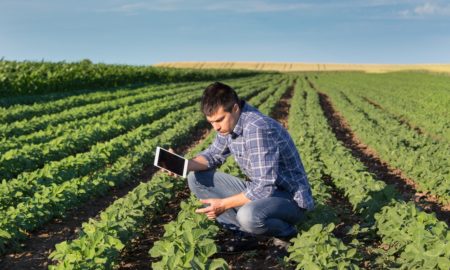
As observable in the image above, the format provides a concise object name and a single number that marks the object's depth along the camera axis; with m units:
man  4.81
